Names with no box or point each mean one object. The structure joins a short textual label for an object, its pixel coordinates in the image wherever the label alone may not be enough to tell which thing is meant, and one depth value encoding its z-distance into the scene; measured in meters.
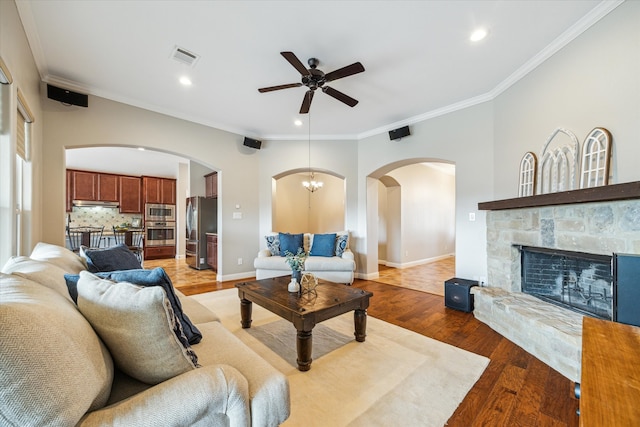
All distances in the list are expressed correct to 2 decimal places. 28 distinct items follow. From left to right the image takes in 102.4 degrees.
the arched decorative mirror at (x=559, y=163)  2.46
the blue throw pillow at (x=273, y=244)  4.82
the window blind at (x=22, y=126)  2.36
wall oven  7.71
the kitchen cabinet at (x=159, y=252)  7.67
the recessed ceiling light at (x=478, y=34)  2.38
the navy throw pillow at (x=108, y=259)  2.18
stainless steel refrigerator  6.13
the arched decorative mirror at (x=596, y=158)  2.12
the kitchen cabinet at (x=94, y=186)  7.27
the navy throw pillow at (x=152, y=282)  1.31
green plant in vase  2.68
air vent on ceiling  2.68
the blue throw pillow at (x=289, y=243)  4.79
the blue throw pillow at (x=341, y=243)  4.79
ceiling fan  2.45
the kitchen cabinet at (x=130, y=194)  7.84
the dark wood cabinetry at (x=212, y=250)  5.72
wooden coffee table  2.07
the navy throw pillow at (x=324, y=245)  4.75
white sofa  4.41
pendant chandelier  6.79
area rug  1.62
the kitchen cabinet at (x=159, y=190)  8.06
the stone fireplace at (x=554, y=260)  1.94
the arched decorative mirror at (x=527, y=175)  2.90
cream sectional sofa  0.64
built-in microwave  7.84
